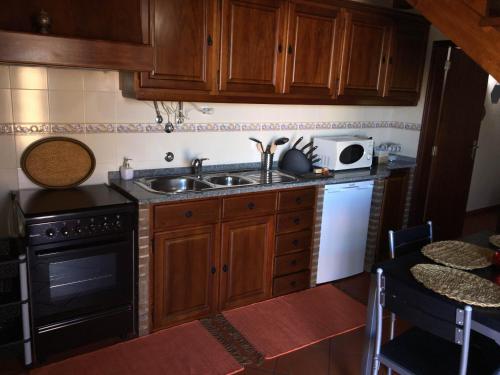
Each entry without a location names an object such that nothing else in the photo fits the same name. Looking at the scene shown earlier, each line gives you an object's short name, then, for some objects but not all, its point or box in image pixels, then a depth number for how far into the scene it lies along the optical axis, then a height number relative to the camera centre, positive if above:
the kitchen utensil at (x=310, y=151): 3.51 -0.42
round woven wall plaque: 2.48 -0.44
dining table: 1.50 -0.70
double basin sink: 2.81 -0.58
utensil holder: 3.35 -0.49
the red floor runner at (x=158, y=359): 2.28 -1.44
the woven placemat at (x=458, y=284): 1.60 -0.69
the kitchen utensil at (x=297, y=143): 3.46 -0.35
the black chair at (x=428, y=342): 1.49 -1.01
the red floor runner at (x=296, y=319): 2.62 -1.44
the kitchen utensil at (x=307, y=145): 3.55 -0.38
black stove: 2.14 -0.91
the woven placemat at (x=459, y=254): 1.93 -0.68
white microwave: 3.41 -0.41
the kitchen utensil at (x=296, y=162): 3.35 -0.49
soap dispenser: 2.76 -0.51
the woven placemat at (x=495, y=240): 2.18 -0.67
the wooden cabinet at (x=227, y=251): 2.55 -0.99
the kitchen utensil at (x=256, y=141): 3.30 -0.33
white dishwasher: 3.25 -0.98
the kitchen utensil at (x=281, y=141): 3.32 -0.33
